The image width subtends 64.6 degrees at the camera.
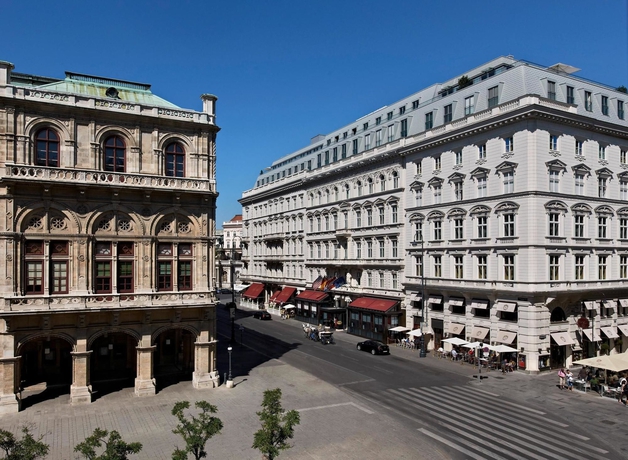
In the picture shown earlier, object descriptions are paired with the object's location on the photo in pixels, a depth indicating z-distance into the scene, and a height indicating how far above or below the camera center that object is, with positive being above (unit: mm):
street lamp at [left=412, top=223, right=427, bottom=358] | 47812 -5720
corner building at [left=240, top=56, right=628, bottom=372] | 41219 +2187
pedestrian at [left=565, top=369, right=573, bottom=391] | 35812 -10378
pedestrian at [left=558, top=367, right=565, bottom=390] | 36031 -10277
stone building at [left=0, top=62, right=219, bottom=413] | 30828 +711
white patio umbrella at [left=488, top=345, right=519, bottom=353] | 40656 -9056
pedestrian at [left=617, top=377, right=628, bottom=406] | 32747 -10268
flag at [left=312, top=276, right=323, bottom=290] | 69188 -5969
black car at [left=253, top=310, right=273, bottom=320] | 75050 -11555
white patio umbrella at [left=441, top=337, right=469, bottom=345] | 44422 -9222
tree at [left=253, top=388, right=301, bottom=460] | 15995 -6328
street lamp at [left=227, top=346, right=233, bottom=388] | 35219 -10099
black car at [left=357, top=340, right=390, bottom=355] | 48469 -10614
